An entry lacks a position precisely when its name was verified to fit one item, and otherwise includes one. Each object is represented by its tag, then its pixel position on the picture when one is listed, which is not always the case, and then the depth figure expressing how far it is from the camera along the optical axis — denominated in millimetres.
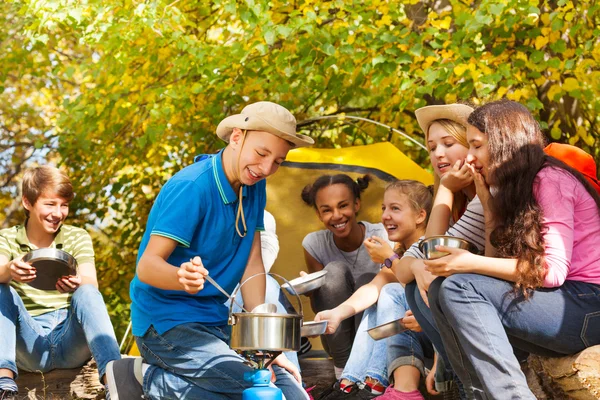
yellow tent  5238
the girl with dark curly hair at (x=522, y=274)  2682
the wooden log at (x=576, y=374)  2752
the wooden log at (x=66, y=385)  4293
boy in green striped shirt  4012
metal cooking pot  2840
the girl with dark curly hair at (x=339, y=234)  4390
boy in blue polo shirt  3031
